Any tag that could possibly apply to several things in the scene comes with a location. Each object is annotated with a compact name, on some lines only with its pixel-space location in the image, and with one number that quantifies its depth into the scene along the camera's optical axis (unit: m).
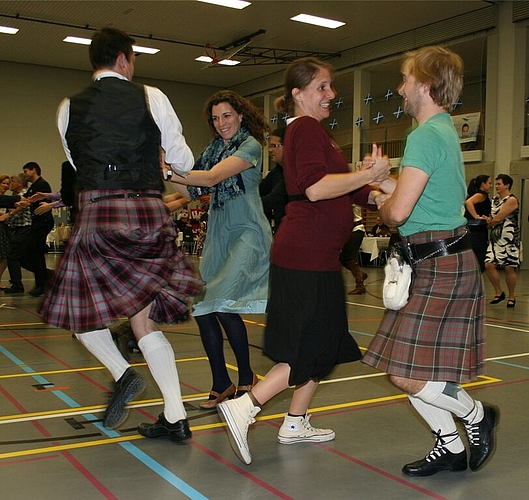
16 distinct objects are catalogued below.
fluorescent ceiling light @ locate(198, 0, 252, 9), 15.16
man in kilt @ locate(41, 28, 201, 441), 2.71
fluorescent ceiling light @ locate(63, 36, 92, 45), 18.75
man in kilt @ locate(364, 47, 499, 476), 2.40
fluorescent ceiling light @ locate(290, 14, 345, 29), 16.44
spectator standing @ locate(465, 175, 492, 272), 8.33
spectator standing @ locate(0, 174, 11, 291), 9.14
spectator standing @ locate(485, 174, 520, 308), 8.29
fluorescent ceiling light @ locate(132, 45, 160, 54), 19.39
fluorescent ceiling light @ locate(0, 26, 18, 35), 17.69
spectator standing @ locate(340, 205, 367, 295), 9.62
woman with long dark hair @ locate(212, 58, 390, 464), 2.63
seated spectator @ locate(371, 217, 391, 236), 17.64
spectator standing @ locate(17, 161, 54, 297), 8.83
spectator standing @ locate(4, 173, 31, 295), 8.90
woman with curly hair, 3.45
